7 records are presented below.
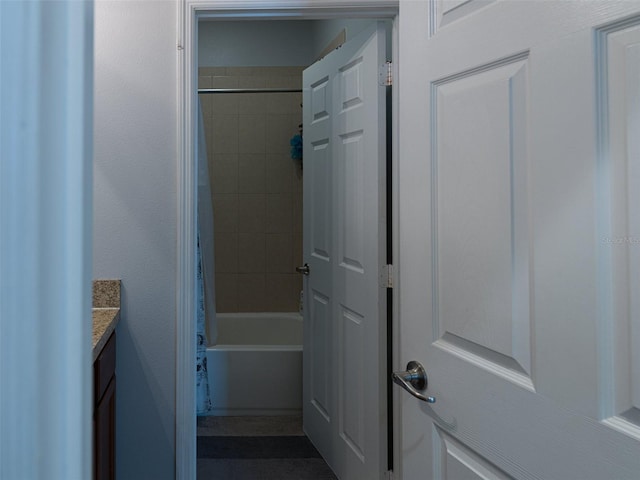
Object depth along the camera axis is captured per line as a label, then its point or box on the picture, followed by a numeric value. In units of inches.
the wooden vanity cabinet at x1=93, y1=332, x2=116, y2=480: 65.2
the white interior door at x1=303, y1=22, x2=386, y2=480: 87.7
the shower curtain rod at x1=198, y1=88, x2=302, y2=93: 165.5
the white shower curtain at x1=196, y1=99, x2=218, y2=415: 129.3
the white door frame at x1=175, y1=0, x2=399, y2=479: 79.8
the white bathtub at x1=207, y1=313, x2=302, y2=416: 134.5
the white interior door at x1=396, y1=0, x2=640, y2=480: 29.3
